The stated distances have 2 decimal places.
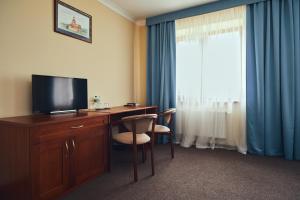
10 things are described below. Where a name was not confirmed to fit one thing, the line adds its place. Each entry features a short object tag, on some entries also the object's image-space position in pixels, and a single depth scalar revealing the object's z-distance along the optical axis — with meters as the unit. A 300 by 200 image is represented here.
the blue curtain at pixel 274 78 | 2.64
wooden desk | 2.29
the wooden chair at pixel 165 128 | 2.72
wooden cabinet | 1.47
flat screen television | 1.94
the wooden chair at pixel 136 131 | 2.03
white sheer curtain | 3.08
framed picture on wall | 2.29
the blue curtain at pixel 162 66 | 3.54
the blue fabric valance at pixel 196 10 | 2.99
